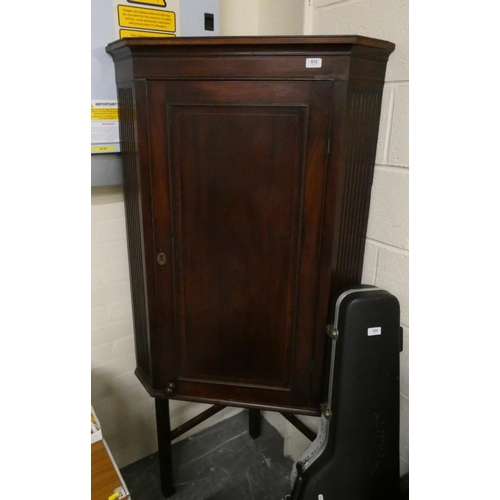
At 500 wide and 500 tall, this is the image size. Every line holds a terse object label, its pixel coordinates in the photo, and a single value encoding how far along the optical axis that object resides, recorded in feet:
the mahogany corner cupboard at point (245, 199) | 3.15
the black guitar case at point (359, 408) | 3.59
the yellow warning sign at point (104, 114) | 3.88
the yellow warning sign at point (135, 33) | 3.84
